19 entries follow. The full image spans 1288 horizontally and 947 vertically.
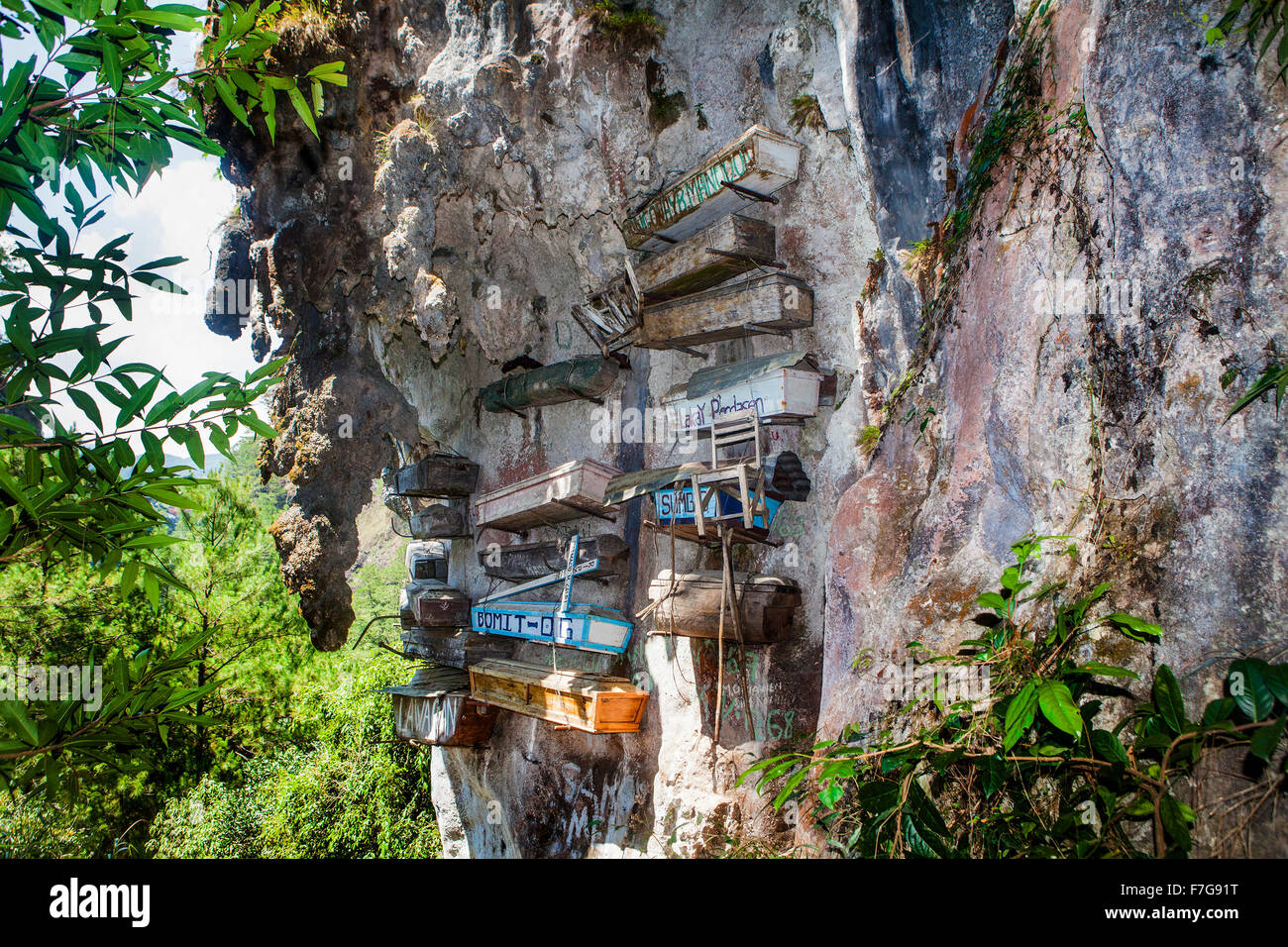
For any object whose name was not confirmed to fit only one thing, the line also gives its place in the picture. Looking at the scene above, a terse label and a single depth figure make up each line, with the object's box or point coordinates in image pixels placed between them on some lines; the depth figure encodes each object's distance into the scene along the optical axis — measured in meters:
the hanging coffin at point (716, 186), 7.13
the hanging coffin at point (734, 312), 7.27
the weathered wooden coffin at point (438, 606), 10.84
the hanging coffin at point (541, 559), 8.85
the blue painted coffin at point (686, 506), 7.17
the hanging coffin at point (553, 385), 9.23
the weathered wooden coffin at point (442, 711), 10.20
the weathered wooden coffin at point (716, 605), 7.00
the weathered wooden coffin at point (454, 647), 10.51
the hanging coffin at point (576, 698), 7.91
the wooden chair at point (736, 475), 6.87
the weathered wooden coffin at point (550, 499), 8.55
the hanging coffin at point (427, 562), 11.88
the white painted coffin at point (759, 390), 7.04
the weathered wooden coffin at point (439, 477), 11.20
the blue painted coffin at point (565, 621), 8.38
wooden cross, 8.74
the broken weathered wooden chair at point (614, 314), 8.69
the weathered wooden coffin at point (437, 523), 11.70
